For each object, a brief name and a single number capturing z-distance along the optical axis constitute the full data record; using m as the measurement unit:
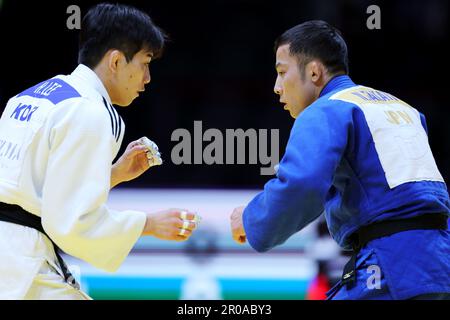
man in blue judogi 5.27
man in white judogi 4.99
